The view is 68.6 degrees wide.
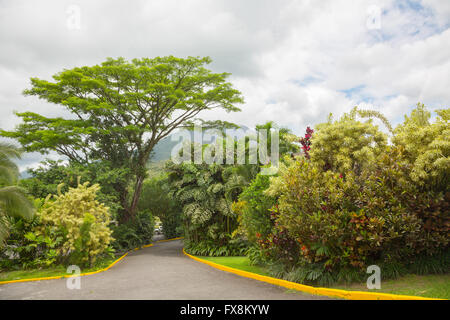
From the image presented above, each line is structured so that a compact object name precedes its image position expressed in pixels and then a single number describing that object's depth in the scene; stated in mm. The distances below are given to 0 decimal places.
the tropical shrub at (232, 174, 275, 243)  10719
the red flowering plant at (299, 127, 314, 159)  9936
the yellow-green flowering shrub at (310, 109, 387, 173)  8719
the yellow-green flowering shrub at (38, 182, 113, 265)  12547
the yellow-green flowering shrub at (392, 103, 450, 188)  6934
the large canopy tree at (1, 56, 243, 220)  22750
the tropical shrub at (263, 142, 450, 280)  7145
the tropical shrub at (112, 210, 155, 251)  24516
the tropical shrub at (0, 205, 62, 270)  12250
